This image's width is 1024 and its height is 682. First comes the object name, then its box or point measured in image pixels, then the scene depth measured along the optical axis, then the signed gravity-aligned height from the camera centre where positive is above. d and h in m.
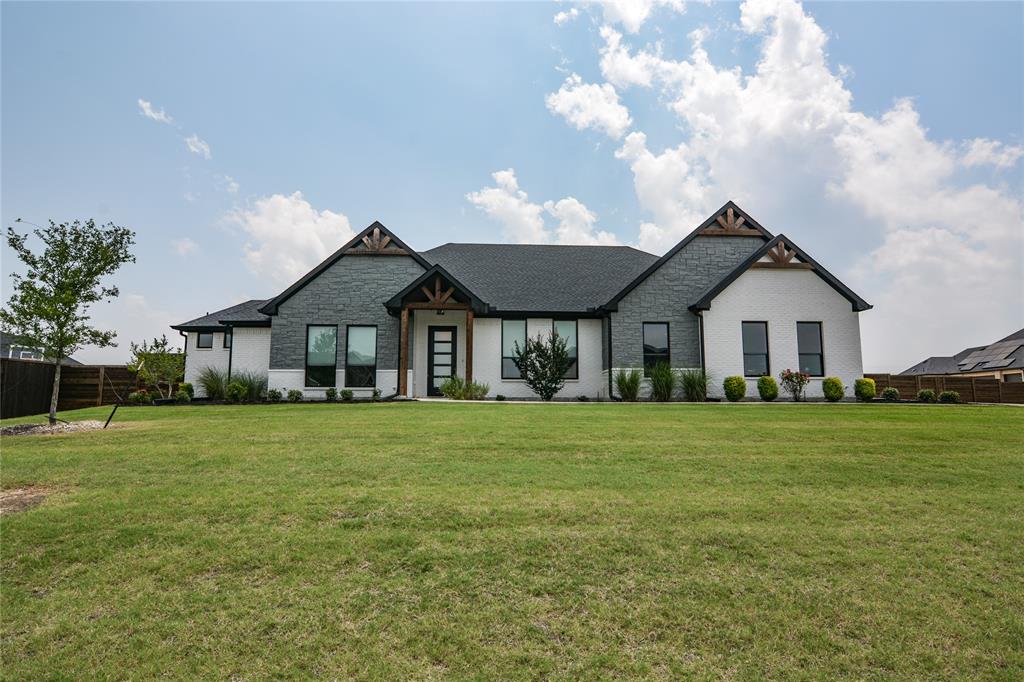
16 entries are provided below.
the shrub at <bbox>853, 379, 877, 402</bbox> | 17.39 -0.20
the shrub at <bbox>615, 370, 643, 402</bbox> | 17.39 -0.06
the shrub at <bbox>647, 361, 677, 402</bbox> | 17.42 +0.04
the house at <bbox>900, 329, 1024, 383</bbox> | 37.28 +1.87
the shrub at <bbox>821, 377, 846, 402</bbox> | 17.34 -0.17
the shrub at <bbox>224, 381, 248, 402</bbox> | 17.66 -0.26
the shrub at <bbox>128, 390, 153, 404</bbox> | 17.23 -0.49
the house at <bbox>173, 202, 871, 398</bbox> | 18.14 +2.31
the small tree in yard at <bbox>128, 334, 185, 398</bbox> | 19.42 +0.76
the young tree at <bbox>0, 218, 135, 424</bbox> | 10.08 +2.09
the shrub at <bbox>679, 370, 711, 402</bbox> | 17.36 -0.06
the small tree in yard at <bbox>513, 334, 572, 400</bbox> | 17.86 +0.65
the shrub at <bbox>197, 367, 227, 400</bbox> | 18.23 +0.02
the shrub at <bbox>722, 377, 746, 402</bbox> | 17.33 -0.16
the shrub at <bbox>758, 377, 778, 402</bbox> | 17.30 -0.17
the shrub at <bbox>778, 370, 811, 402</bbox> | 17.55 +0.08
